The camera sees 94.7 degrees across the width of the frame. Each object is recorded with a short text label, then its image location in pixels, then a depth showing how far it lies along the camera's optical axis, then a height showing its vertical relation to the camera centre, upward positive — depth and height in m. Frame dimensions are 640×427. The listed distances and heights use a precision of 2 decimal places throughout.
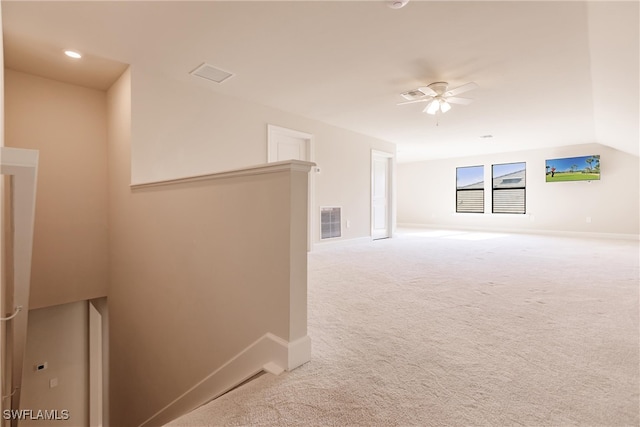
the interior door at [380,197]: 6.22 +0.36
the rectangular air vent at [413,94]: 3.42 +1.42
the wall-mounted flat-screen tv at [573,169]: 6.49 +1.03
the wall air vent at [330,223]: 5.08 -0.17
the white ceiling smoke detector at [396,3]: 1.98 +1.43
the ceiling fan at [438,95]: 3.31 +1.40
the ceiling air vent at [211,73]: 3.03 +1.50
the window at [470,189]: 8.31 +0.70
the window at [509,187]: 7.64 +0.70
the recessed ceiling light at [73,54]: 2.68 +1.47
